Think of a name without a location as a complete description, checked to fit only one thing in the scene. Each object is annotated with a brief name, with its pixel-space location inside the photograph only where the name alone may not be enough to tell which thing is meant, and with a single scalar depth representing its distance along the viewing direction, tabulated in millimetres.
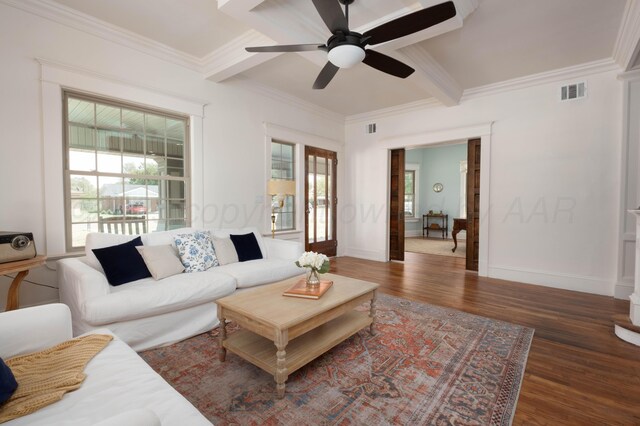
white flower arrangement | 2395
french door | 5738
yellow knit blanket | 1104
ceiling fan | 1908
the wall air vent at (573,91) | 4008
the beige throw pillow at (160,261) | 2811
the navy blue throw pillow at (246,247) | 3623
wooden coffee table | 1853
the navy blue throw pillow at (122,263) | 2617
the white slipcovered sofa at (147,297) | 2221
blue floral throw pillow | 3083
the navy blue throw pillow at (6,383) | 1104
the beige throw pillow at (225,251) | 3389
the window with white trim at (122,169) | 3119
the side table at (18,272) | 2305
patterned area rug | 1705
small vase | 2457
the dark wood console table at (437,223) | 9203
